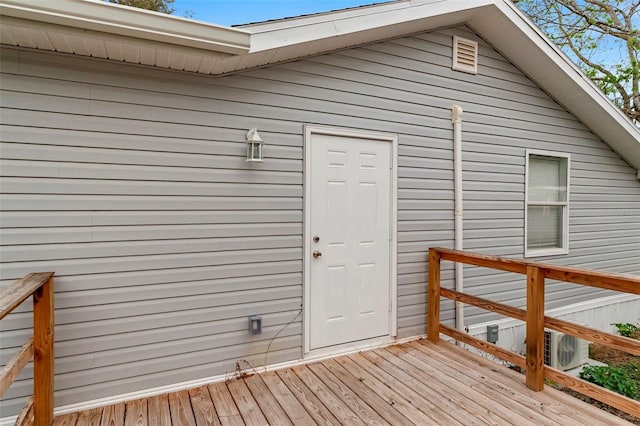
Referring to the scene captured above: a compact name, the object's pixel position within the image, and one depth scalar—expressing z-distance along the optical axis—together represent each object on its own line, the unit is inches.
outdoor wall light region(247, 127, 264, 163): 116.8
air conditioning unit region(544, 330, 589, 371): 168.9
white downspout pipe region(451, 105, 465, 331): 159.5
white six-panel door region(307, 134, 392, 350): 132.2
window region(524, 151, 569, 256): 189.6
